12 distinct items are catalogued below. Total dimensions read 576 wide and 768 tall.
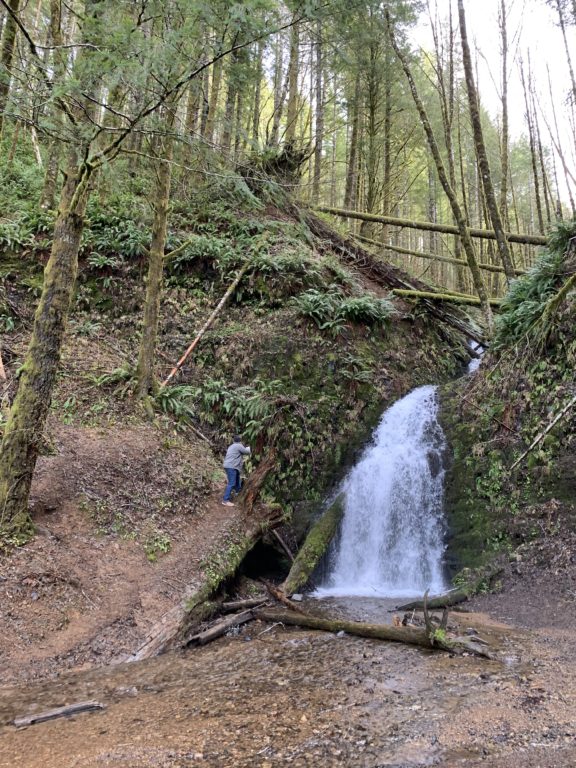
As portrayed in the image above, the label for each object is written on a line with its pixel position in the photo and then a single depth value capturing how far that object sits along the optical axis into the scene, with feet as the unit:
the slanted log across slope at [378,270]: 47.39
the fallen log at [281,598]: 23.31
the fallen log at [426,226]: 39.30
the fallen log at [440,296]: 43.16
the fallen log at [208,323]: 37.65
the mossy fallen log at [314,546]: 27.30
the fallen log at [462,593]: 24.30
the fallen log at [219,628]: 19.54
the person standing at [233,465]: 29.48
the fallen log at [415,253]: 45.68
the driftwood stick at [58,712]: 12.50
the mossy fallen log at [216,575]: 18.98
